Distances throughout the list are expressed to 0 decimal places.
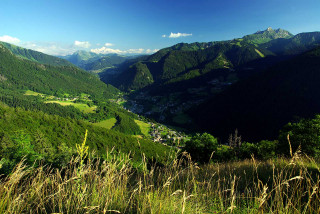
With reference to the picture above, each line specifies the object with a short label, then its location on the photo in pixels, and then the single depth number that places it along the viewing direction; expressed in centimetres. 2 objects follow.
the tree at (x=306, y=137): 1870
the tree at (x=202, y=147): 2838
